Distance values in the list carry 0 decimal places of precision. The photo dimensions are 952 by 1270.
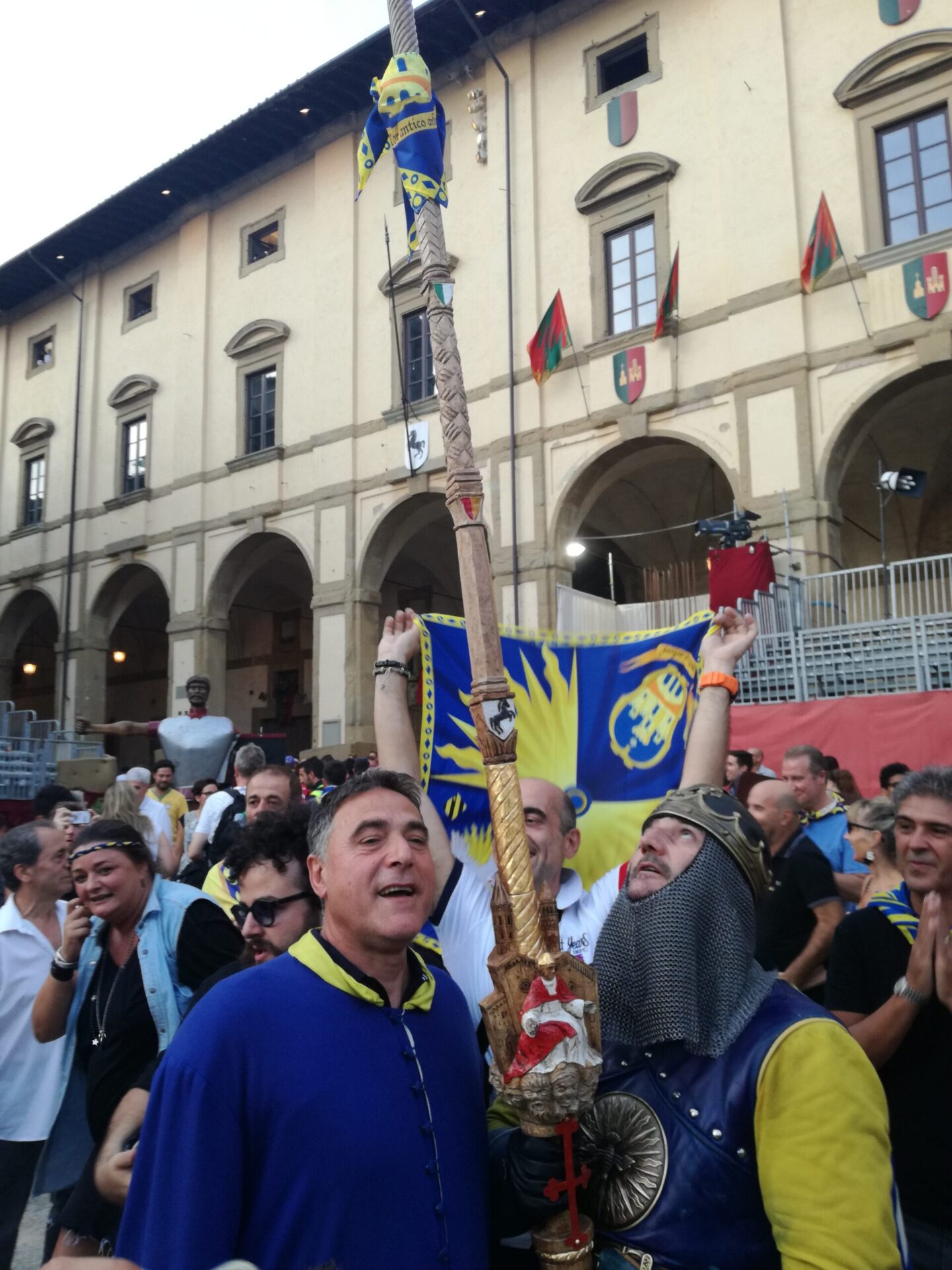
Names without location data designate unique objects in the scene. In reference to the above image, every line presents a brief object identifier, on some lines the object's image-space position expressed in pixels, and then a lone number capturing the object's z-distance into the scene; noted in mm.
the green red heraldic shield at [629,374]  15766
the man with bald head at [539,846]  3162
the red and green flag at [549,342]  15891
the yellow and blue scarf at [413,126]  2996
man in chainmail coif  1789
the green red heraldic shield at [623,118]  16234
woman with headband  3150
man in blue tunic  1774
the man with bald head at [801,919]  4145
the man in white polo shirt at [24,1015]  3779
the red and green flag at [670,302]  14797
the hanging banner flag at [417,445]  18000
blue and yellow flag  4324
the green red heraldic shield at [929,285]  13250
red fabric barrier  11430
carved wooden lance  2223
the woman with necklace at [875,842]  3857
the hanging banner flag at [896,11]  13758
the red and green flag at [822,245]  13664
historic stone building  14234
